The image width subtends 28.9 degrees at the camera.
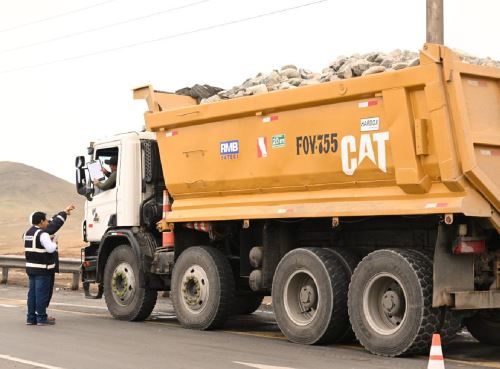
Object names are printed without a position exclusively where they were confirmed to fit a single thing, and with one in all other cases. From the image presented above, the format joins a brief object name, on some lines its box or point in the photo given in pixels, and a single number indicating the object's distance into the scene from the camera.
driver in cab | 15.02
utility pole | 14.86
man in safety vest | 14.05
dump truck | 10.02
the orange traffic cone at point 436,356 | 7.25
